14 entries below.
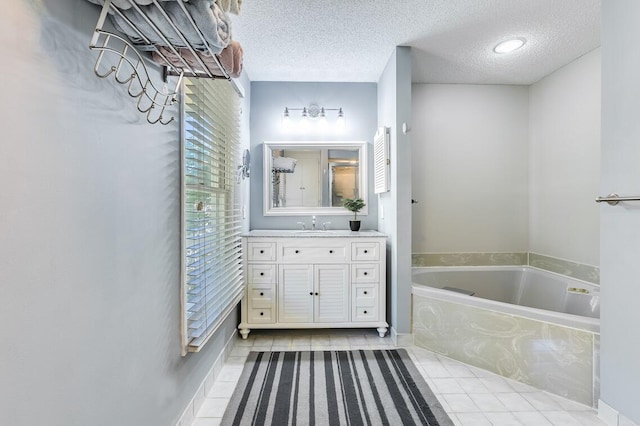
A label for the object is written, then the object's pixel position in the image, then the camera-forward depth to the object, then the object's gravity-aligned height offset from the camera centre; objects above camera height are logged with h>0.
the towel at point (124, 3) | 0.85 +0.58
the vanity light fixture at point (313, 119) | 3.11 +0.94
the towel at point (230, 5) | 1.06 +0.72
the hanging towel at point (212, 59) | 1.19 +0.61
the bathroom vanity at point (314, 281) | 2.62 -0.57
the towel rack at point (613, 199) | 1.42 +0.07
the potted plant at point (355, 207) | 2.95 +0.05
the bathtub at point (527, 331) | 1.77 -0.78
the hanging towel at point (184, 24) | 0.91 +0.58
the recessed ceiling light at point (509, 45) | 2.35 +1.29
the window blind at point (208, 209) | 1.53 +0.02
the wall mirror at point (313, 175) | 3.13 +0.38
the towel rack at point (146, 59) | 0.85 +0.55
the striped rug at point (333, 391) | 1.67 -1.08
